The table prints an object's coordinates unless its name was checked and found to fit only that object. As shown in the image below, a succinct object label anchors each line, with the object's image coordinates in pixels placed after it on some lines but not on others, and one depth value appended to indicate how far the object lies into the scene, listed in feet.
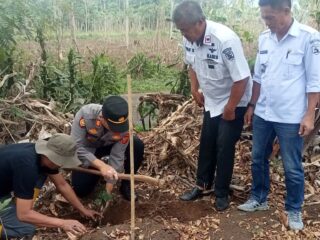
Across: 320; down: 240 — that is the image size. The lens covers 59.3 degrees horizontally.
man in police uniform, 6.95
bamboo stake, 5.89
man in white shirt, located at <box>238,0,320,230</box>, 6.24
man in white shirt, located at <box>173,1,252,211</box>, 6.94
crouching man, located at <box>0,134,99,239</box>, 6.27
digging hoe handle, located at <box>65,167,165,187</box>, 7.12
